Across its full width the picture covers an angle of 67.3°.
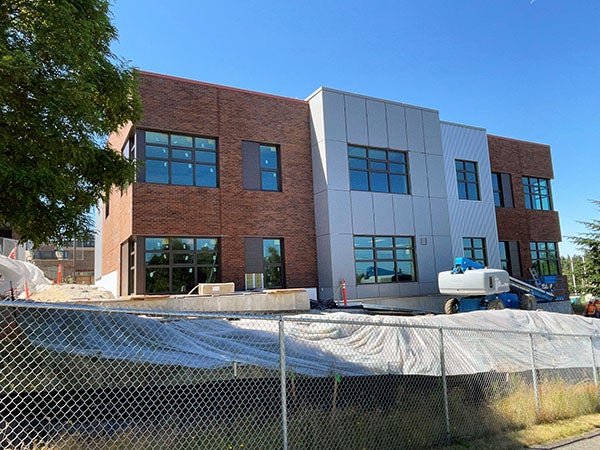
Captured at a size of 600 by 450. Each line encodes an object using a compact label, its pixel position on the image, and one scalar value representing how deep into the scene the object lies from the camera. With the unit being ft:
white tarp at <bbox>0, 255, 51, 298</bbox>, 43.01
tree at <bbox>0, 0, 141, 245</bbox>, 19.72
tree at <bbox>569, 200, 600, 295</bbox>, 93.25
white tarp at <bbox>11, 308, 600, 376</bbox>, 18.17
